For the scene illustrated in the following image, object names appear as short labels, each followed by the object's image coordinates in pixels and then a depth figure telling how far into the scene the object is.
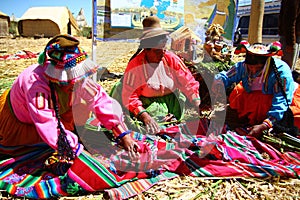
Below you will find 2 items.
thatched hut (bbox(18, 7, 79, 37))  17.14
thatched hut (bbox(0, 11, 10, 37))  17.75
